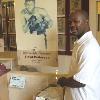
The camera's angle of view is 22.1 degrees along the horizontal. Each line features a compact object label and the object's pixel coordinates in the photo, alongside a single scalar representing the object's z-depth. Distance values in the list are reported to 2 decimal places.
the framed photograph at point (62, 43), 3.03
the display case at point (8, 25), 3.23
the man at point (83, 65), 1.96
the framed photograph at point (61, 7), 3.00
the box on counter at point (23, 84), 2.60
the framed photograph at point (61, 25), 3.00
